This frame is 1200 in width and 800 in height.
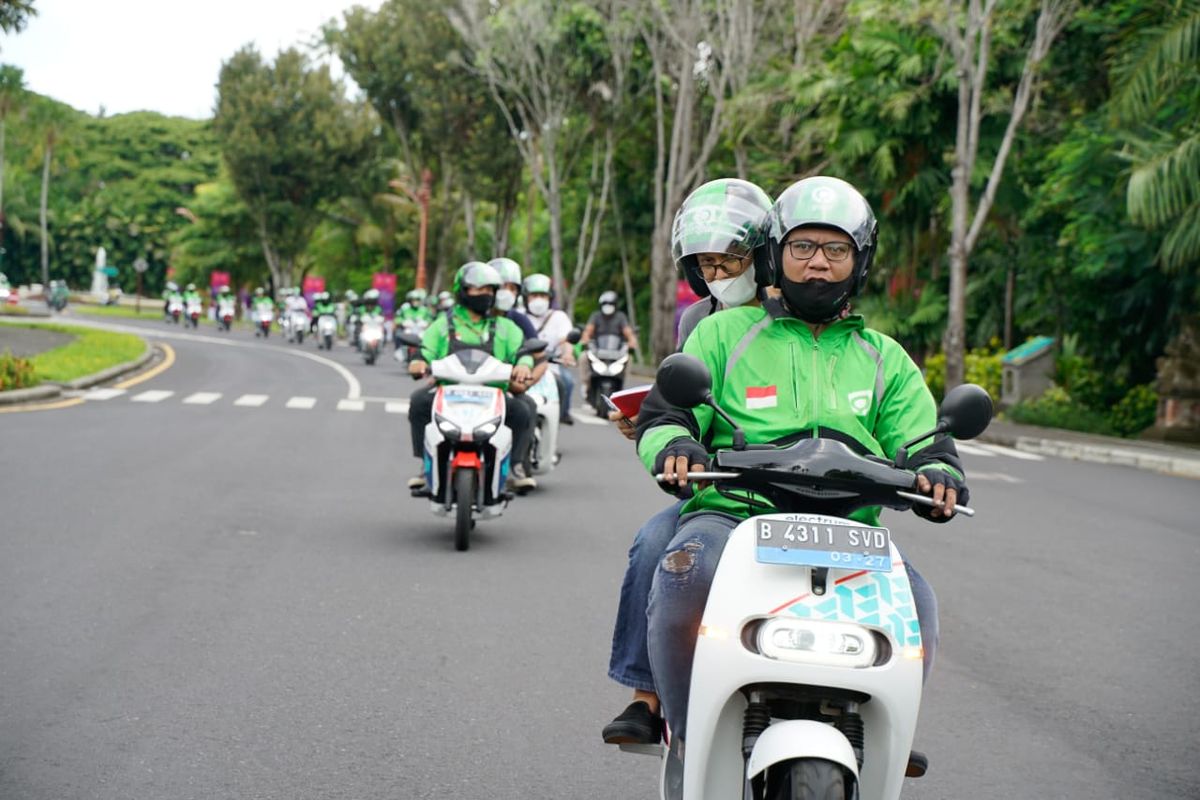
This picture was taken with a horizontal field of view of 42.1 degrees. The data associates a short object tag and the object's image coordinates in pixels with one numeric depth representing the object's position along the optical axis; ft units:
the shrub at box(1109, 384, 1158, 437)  78.79
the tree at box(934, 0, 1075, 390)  77.00
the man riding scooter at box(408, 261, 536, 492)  32.27
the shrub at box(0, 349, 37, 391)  68.23
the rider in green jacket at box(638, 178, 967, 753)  12.22
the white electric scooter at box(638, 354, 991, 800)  10.74
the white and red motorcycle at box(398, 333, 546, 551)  30.71
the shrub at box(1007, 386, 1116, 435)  78.54
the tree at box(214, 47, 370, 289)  201.39
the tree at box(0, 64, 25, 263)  211.57
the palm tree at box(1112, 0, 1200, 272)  60.23
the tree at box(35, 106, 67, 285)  282.15
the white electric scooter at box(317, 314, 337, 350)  152.15
